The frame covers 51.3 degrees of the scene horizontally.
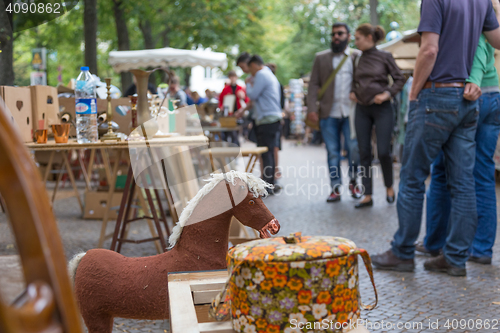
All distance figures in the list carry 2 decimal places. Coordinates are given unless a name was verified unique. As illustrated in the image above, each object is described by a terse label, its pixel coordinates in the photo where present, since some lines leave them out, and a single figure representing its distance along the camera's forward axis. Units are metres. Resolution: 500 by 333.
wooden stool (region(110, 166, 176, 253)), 3.64
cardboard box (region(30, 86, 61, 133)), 3.94
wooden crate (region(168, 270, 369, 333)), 1.43
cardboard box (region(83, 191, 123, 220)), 6.12
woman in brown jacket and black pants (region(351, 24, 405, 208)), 6.17
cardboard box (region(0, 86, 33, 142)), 3.57
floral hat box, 1.29
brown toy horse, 2.02
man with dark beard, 6.79
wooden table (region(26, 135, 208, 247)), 3.25
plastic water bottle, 3.51
